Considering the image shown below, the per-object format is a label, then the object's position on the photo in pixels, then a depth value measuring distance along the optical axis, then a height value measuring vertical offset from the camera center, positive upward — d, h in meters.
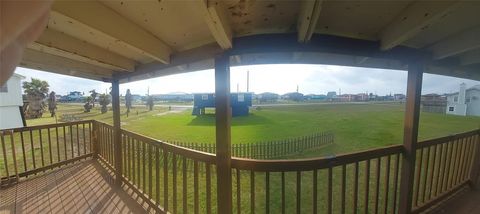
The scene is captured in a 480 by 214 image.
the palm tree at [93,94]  25.62 -0.08
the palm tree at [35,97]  18.00 -0.31
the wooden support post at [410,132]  2.44 -0.43
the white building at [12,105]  11.26 -0.60
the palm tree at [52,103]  18.91 -0.82
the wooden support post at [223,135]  2.00 -0.38
